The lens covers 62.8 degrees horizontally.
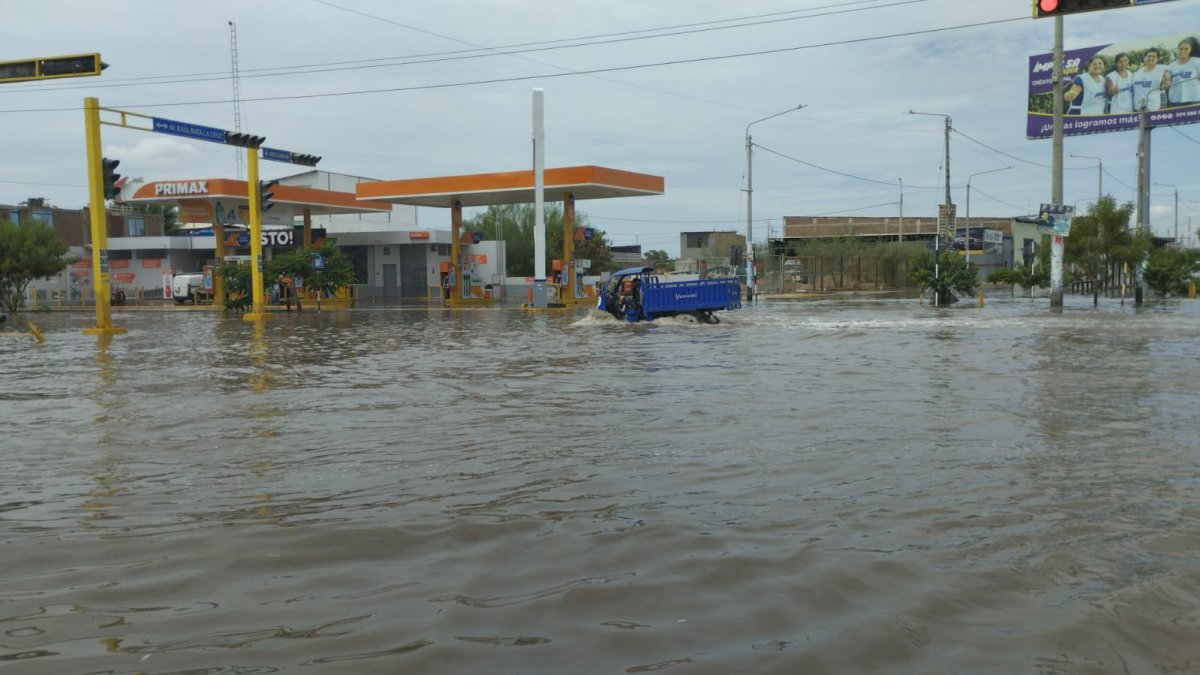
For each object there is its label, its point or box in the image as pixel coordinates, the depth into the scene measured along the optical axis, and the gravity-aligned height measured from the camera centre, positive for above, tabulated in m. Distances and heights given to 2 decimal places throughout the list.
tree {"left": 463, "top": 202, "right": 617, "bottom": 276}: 70.06 +3.08
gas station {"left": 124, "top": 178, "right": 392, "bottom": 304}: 47.72 +4.16
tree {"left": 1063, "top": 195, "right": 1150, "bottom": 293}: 43.50 +1.44
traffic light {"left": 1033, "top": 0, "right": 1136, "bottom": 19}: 14.89 +4.03
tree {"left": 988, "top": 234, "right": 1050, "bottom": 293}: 52.50 -0.11
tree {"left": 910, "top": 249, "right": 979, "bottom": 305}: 41.06 -0.11
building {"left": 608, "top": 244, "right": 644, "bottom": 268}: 86.73 +1.80
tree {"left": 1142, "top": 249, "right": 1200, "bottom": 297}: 46.91 -0.20
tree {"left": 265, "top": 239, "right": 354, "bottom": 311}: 42.31 +0.49
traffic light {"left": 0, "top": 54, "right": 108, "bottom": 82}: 22.69 +5.01
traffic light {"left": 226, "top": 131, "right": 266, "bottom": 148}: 31.95 +4.65
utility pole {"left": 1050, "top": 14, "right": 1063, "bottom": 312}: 32.75 +3.22
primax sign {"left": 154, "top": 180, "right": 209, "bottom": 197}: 47.62 +4.66
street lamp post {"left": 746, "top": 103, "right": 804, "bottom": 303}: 47.85 +2.39
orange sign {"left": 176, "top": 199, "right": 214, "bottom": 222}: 52.53 +3.82
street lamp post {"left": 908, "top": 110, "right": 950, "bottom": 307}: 45.14 +4.76
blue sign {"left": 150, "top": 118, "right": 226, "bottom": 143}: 29.62 +4.74
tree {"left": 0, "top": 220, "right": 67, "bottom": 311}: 46.25 +1.38
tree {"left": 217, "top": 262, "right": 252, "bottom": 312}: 40.47 -0.08
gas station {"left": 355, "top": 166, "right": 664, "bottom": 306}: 43.31 +4.06
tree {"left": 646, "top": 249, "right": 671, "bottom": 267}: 93.95 +2.00
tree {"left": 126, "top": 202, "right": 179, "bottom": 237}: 88.56 +6.41
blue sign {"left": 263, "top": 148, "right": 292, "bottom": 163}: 35.53 +4.59
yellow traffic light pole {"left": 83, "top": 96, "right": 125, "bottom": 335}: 28.22 +2.36
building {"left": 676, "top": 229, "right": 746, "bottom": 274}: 82.56 +2.61
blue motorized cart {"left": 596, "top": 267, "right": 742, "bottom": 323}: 29.97 -0.64
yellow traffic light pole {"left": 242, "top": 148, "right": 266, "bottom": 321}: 34.72 +1.11
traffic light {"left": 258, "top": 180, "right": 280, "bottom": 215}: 34.53 +3.01
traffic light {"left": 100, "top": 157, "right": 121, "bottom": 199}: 27.03 +2.97
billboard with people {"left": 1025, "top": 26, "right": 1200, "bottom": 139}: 51.22 +9.90
